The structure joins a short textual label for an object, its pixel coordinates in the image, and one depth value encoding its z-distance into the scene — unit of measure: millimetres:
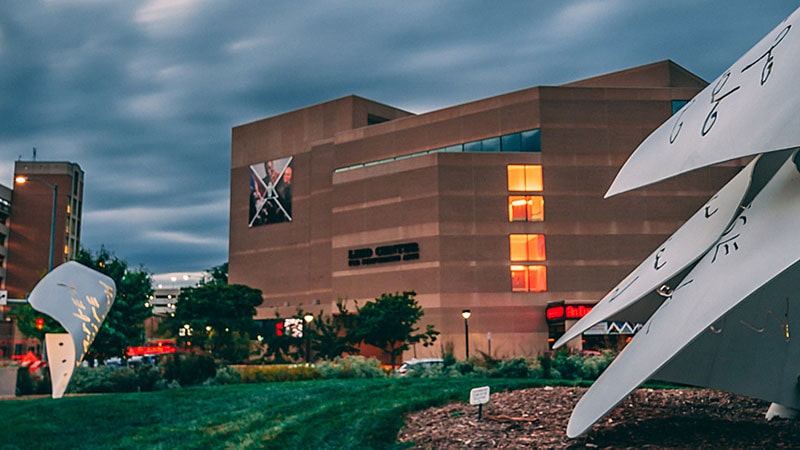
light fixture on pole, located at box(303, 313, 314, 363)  46938
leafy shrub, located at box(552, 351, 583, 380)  22141
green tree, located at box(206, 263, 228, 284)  132250
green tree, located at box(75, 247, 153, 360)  37031
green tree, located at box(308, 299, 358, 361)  51000
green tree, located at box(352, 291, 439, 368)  50406
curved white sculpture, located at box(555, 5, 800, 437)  7965
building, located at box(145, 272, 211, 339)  193000
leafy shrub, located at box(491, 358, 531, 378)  22172
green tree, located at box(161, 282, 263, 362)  65938
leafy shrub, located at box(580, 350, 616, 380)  21766
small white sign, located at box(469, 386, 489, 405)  12250
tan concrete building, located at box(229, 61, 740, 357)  60000
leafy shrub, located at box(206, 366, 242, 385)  25034
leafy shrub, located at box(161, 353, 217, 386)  24609
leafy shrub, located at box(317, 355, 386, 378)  26516
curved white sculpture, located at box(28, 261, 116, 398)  19094
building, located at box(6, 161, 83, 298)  108562
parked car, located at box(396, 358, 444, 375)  36647
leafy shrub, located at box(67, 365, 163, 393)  23719
